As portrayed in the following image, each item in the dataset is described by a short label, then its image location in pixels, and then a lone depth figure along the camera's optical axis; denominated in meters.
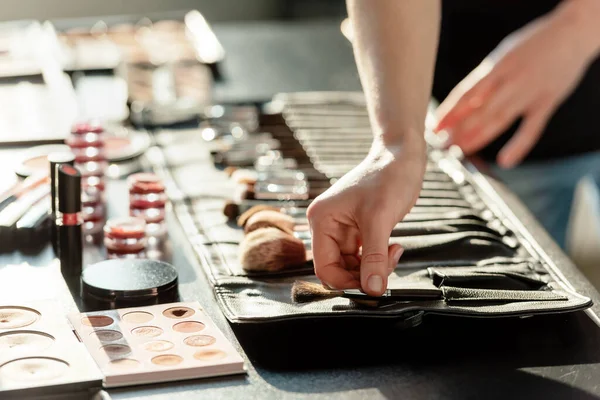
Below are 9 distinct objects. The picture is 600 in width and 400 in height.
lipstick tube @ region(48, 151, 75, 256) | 1.17
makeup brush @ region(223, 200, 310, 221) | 1.26
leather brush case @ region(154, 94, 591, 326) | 1.04
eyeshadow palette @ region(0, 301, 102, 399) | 0.94
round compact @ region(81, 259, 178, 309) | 1.08
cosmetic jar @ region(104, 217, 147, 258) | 1.19
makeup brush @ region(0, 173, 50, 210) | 1.25
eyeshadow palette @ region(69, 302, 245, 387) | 0.96
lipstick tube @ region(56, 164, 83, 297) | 1.15
